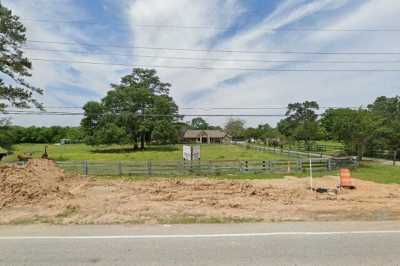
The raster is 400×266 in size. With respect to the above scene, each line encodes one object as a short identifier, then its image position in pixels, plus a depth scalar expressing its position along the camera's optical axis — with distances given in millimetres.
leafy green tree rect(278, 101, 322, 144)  68875
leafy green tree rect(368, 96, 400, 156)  28250
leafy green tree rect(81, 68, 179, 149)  54781
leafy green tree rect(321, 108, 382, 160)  26516
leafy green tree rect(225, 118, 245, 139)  123050
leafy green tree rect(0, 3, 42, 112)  25516
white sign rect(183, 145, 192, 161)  23453
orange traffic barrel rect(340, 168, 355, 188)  14203
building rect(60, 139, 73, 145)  95912
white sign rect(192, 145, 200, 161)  23625
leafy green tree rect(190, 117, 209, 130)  145500
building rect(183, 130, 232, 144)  108938
